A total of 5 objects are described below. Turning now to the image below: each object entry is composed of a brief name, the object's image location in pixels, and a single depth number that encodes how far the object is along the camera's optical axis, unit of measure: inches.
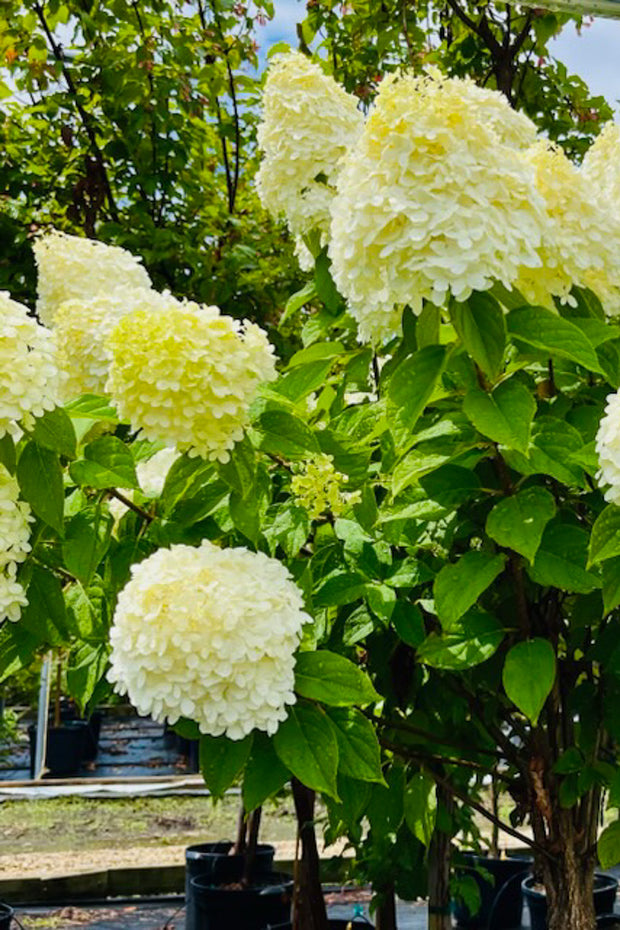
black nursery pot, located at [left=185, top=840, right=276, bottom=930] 167.2
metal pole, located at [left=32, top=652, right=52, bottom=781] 314.2
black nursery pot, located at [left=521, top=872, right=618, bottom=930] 160.7
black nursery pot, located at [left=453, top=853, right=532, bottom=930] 180.7
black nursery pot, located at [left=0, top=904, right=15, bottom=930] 161.6
